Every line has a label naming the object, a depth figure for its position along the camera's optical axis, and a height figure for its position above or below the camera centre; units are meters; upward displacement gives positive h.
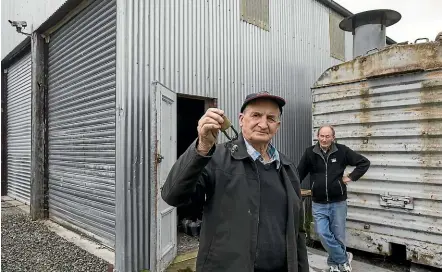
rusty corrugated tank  4.97 -0.02
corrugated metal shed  4.75 +1.38
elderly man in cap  1.81 -0.36
